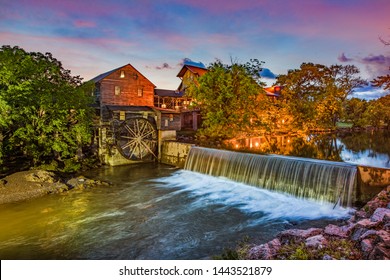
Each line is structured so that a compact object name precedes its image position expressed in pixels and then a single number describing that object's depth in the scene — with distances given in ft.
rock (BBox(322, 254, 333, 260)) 13.80
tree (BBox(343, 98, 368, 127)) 155.12
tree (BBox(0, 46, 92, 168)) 35.96
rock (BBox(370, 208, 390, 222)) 17.59
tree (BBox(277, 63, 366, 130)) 114.52
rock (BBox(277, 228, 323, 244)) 17.72
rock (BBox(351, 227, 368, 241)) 15.81
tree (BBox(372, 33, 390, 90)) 38.86
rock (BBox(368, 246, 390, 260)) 12.94
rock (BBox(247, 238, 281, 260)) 15.35
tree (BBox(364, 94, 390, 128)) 153.79
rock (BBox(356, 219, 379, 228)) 16.83
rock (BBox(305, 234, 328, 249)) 15.41
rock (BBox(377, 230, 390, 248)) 13.79
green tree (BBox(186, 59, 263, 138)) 72.38
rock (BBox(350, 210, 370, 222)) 21.09
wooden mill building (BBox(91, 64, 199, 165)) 56.75
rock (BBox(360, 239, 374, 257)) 14.11
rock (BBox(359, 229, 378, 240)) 15.12
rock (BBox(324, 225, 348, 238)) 17.37
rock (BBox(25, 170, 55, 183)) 37.59
